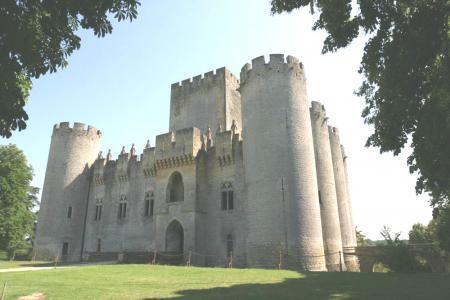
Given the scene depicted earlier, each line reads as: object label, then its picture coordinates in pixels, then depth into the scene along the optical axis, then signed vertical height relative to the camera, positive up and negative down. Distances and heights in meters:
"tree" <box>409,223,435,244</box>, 43.41 +3.99
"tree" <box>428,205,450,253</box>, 18.79 +1.73
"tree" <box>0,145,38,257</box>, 31.91 +6.35
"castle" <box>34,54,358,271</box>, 23.09 +6.58
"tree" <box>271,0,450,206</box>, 9.26 +5.24
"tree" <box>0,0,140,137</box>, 5.96 +4.13
